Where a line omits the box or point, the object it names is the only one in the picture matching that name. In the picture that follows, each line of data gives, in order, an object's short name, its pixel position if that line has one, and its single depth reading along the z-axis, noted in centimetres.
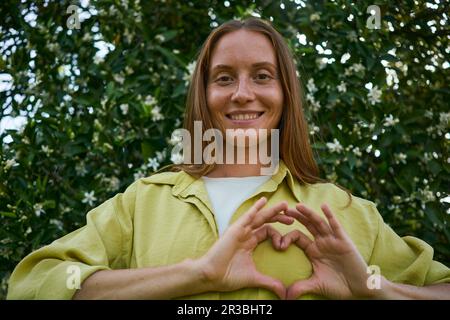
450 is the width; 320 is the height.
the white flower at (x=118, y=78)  281
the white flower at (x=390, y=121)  263
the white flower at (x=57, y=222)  261
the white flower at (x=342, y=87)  265
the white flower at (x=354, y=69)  266
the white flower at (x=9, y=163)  261
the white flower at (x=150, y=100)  276
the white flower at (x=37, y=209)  258
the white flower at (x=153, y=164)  267
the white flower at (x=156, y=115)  273
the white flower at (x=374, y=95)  264
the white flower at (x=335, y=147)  259
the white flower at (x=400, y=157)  268
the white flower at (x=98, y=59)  280
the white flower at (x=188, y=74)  276
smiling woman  157
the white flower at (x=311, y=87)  268
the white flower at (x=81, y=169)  272
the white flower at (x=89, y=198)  260
